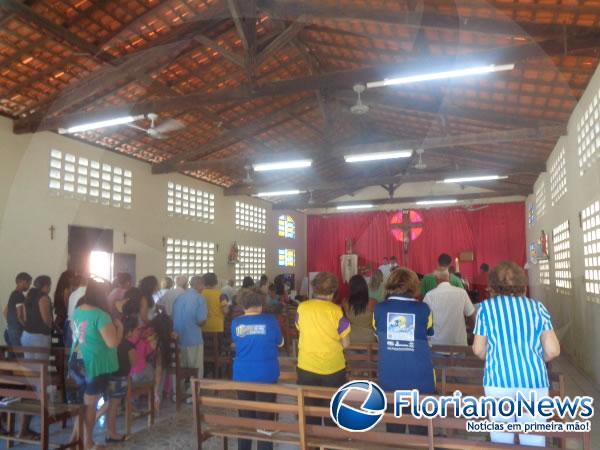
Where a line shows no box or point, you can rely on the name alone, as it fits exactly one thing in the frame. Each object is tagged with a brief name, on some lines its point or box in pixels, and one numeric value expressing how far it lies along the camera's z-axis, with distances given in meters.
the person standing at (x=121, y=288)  4.49
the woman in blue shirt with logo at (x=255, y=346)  3.20
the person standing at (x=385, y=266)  14.83
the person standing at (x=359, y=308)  3.68
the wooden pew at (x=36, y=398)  3.38
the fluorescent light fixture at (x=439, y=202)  15.23
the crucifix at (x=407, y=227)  16.81
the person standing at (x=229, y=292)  7.96
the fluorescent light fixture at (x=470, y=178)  10.96
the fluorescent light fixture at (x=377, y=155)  8.53
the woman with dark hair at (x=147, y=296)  4.82
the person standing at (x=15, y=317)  5.11
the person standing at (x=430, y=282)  5.96
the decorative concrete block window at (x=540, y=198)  10.98
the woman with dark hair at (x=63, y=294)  5.78
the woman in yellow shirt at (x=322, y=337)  3.06
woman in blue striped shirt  2.36
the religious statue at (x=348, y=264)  17.20
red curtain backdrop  15.62
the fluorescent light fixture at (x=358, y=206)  15.98
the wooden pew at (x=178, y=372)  5.05
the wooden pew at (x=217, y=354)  5.90
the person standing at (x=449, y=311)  4.28
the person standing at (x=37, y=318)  5.03
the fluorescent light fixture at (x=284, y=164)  9.06
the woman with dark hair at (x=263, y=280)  9.28
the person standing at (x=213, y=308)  6.00
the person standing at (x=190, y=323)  5.31
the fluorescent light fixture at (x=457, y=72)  5.21
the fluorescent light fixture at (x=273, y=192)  12.67
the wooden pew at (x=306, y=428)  2.37
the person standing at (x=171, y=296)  5.93
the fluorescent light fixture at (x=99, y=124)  6.71
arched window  16.72
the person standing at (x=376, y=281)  5.04
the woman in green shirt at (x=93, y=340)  3.46
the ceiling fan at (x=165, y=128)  6.47
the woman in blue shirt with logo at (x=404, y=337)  2.74
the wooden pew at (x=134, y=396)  4.11
